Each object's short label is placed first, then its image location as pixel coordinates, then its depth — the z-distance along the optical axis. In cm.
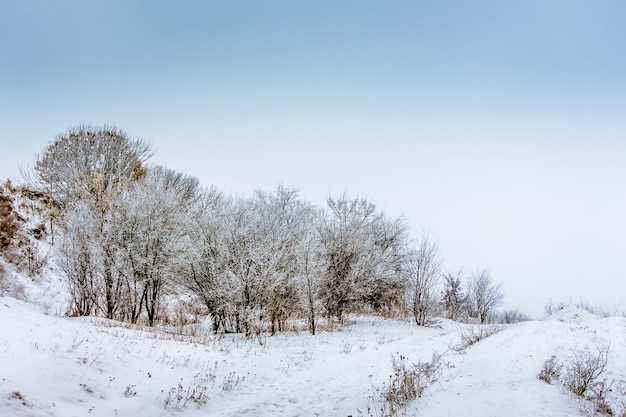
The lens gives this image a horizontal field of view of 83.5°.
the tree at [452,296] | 3834
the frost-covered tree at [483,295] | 3819
